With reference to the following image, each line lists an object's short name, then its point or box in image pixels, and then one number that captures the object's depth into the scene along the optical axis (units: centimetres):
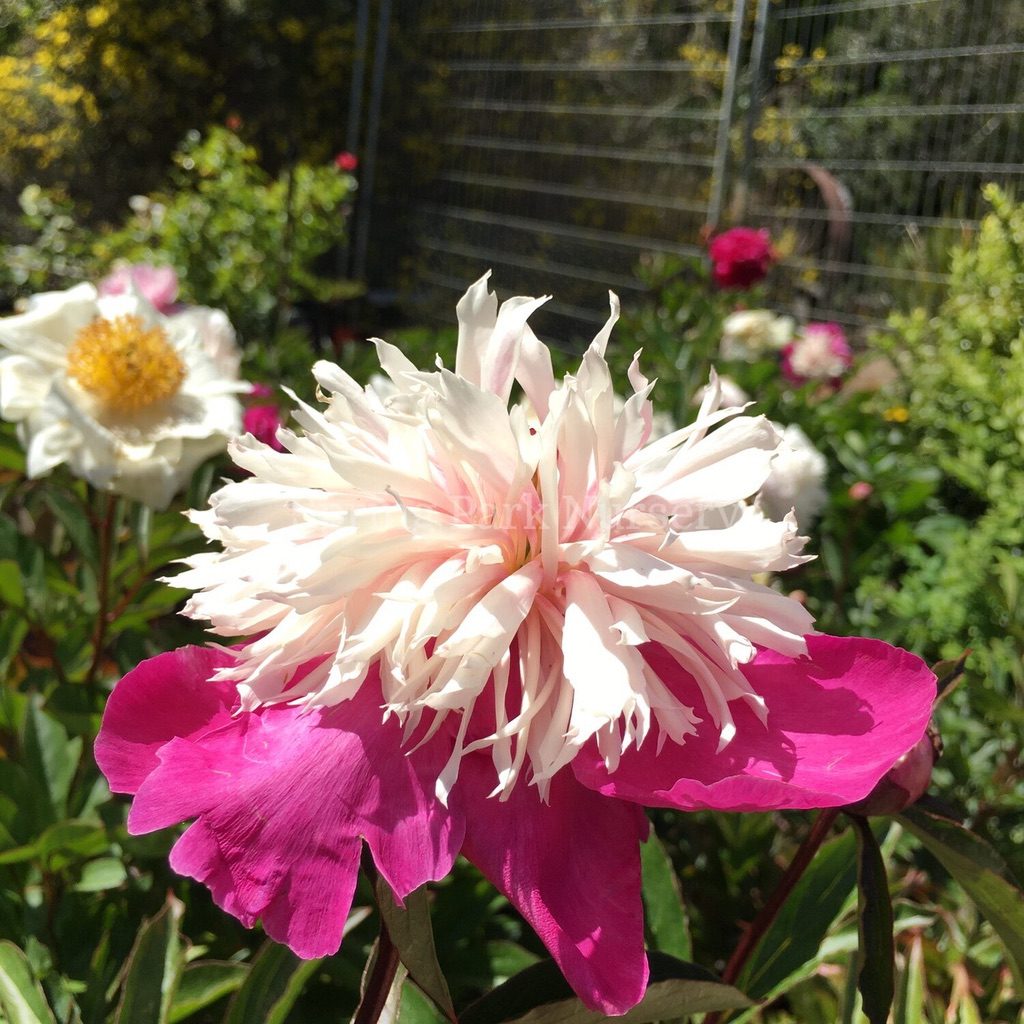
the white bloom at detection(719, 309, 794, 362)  244
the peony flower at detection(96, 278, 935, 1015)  36
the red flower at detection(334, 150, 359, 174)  352
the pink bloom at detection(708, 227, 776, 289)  245
